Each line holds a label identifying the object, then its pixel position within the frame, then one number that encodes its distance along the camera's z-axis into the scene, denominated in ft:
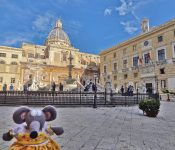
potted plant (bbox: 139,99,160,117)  24.65
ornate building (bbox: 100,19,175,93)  77.78
